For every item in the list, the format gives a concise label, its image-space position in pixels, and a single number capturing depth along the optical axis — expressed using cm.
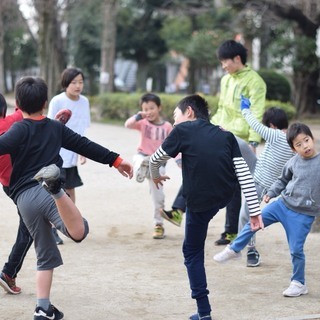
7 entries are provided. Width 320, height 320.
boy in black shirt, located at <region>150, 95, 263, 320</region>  692
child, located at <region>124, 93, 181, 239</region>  1106
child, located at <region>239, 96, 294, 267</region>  911
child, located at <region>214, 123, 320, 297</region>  796
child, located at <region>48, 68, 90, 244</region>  1081
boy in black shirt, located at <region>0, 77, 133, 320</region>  686
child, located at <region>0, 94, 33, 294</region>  759
